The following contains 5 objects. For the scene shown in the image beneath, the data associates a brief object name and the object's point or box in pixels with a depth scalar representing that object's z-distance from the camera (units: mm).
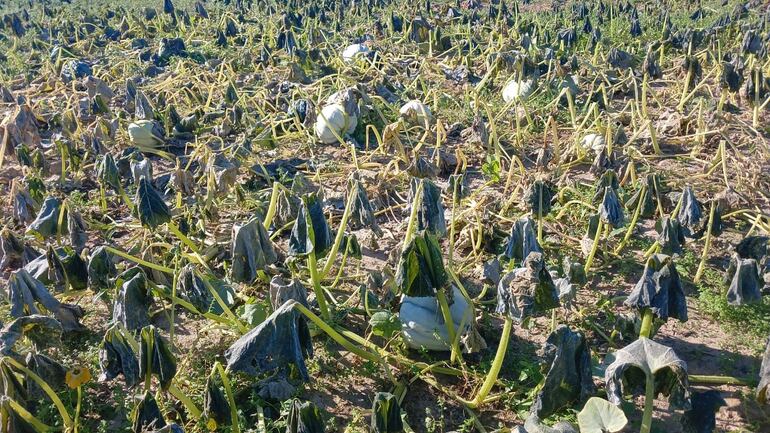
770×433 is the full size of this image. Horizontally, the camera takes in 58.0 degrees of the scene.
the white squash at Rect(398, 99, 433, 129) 5426
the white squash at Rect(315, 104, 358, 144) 5281
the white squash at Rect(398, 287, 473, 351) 2881
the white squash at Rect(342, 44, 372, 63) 7305
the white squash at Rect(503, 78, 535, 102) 5898
